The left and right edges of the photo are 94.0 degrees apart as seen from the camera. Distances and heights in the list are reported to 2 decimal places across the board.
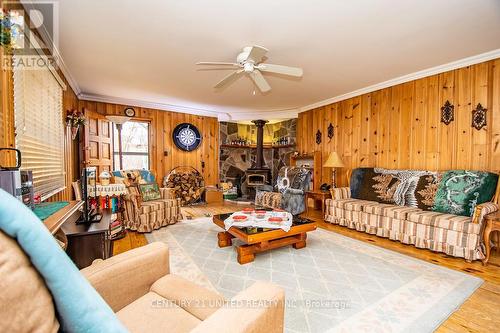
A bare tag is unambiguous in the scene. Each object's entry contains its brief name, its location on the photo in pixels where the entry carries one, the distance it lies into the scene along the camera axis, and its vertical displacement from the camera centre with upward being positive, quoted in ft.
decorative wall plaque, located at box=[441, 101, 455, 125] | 11.10 +2.34
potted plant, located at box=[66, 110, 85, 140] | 11.36 +2.08
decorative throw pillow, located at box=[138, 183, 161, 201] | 12.80 -1.70
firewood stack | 18.54 -1.89
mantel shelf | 21.79 +1.45
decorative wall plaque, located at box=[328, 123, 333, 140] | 17.08 +2.21
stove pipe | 21.80 +1.47
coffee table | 8.11 -2.81
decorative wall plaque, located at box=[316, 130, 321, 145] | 18.13 +1.89
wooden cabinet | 6.06 -2.19
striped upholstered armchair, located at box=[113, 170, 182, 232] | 11.53 -2.41
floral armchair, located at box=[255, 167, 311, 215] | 14.70 -2.10
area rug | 5.37 -3.60
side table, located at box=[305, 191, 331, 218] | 14.90 -2.19
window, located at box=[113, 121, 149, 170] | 18.15 +1.28
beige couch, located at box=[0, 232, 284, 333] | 1.44 -1.71
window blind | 6.65 +1.19
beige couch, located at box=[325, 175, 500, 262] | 8.26 -2.70
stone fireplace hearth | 22.00 +0.81
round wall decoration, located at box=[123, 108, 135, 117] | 17.15 +3.63
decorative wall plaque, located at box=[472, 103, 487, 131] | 10.14 +1.94
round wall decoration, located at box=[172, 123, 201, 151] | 19.25 +2.08
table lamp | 14.90 +0.01
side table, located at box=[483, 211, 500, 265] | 7.94 -2.25
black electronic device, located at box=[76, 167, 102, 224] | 7.07 -1.72
